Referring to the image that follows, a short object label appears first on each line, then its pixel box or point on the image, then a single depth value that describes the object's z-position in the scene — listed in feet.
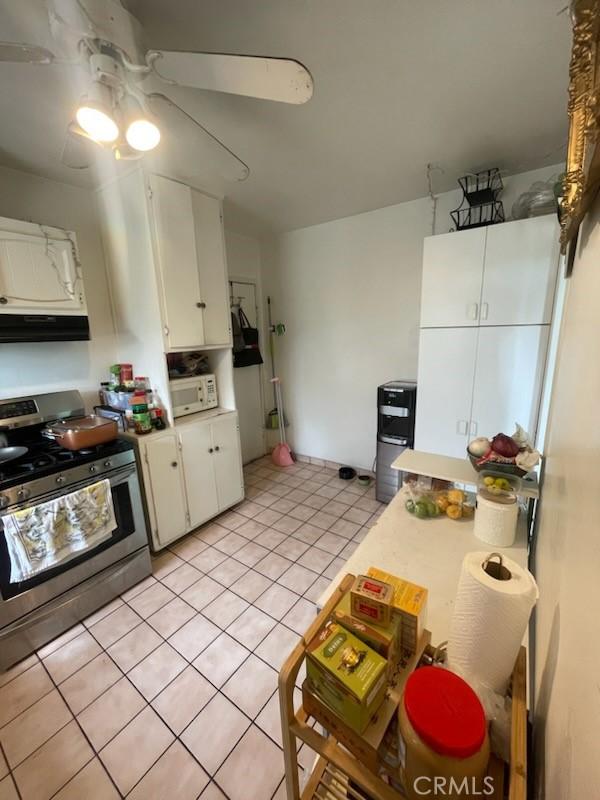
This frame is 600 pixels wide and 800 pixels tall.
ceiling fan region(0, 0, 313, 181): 2.89
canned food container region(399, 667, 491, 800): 1.47
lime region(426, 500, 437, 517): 4.13
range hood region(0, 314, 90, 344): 5.89
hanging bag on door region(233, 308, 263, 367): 10.91
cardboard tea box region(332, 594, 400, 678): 2.06
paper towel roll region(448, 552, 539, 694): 1.90
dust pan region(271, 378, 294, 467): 11.98
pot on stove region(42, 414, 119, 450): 5.64
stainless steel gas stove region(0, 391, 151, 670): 4.86
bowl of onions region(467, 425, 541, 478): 3.83
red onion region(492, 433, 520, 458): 4.00
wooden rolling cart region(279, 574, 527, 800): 1.67
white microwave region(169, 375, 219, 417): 7.68
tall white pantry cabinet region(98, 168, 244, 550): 6.71
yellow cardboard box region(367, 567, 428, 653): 2.20
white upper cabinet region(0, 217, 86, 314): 5.81
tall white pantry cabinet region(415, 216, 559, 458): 6.13
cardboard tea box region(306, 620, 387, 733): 1.82
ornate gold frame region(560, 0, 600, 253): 1.44
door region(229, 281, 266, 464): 11.28
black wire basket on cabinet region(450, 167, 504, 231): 6.78
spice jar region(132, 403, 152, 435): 6.89
